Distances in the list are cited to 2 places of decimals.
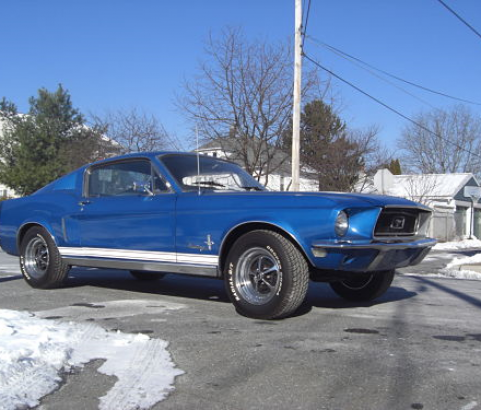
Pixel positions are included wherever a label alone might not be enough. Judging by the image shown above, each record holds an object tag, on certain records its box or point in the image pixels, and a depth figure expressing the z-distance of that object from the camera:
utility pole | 14.36
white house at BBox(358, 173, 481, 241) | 32.97
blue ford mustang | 4.59
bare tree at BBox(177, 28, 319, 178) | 20.06
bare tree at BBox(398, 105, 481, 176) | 51.81
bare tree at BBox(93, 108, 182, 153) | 29.17
